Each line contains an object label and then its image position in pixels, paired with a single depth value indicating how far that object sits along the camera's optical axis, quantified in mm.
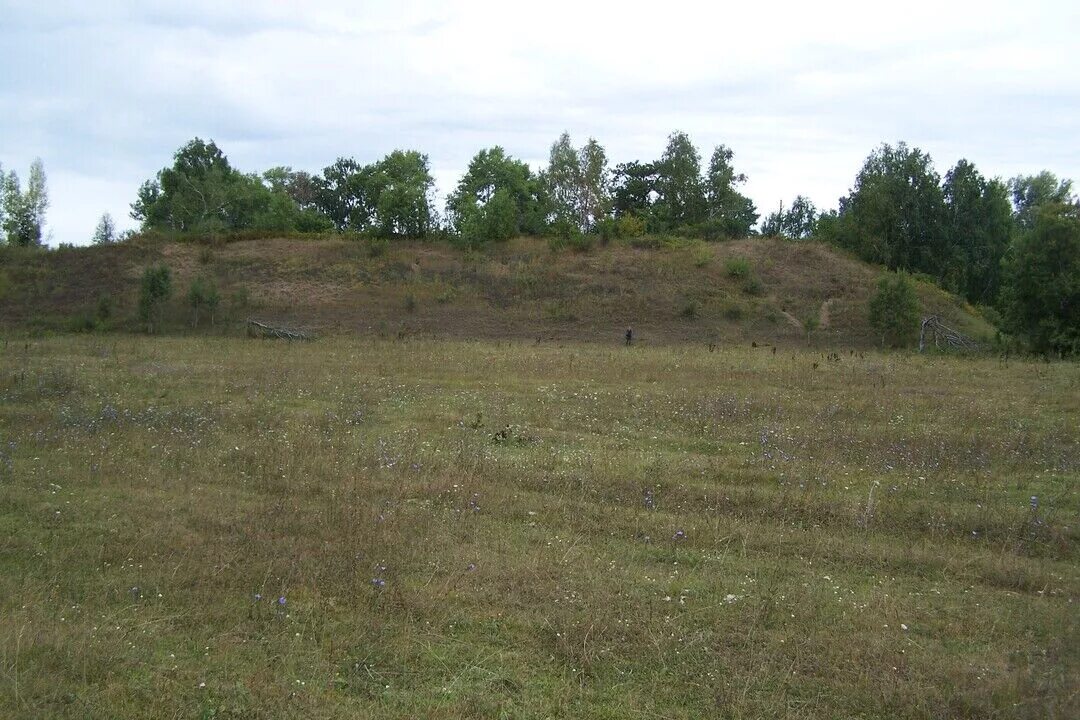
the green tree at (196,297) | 37928
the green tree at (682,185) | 68125
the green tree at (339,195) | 86438
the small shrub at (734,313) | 41750
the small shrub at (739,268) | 46438
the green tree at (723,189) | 69812
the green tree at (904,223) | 54375
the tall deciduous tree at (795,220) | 117750
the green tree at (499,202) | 54219
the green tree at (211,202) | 68125
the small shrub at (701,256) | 48562
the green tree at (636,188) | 70562
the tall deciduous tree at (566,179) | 69688
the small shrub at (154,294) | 36812
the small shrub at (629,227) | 54844
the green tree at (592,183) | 69562
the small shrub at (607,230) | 53250
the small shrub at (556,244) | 51812
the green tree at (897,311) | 35625
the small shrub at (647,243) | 52125
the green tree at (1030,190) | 92819
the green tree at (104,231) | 84819
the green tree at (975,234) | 54969
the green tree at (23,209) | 73750
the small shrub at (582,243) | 52031
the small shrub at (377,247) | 50688
